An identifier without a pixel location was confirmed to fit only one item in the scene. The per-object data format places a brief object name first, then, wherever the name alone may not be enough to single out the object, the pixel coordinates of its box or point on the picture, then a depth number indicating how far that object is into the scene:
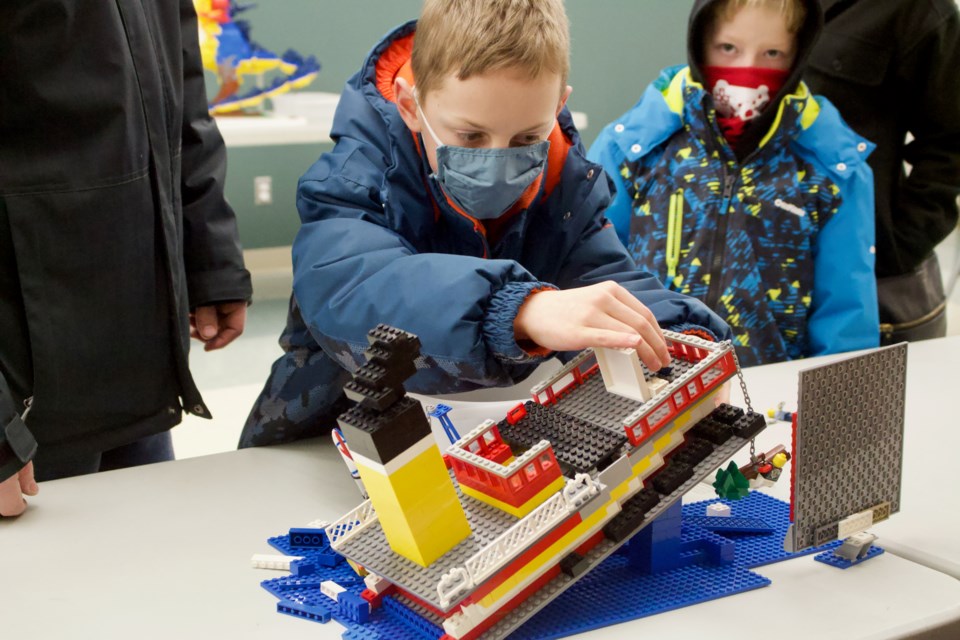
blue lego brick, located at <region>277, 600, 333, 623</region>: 0.85
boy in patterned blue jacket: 1.76
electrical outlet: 4.30
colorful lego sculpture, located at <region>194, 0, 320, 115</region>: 3.29
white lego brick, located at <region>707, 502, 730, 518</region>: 1.02
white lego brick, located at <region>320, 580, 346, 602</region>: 0.87
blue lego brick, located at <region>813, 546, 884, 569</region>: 0.94
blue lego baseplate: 0.83
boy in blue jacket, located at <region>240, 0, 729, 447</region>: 0.92
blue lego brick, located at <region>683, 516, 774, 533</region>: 0.99
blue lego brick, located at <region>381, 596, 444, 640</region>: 0.81
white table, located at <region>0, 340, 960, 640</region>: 0.84
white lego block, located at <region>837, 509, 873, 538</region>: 0.93
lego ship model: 0.77
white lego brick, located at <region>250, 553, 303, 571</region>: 0.93
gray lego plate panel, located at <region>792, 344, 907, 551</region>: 0.89
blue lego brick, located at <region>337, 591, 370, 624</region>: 0.84
